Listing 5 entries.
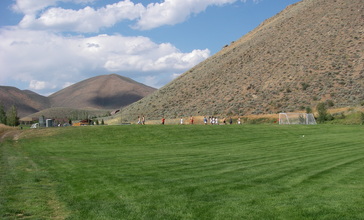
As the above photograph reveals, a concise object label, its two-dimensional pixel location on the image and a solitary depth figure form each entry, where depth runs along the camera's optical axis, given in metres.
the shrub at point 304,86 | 71.77
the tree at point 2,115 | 103.80
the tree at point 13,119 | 97.14
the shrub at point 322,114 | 54.81
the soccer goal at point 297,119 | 53.91
